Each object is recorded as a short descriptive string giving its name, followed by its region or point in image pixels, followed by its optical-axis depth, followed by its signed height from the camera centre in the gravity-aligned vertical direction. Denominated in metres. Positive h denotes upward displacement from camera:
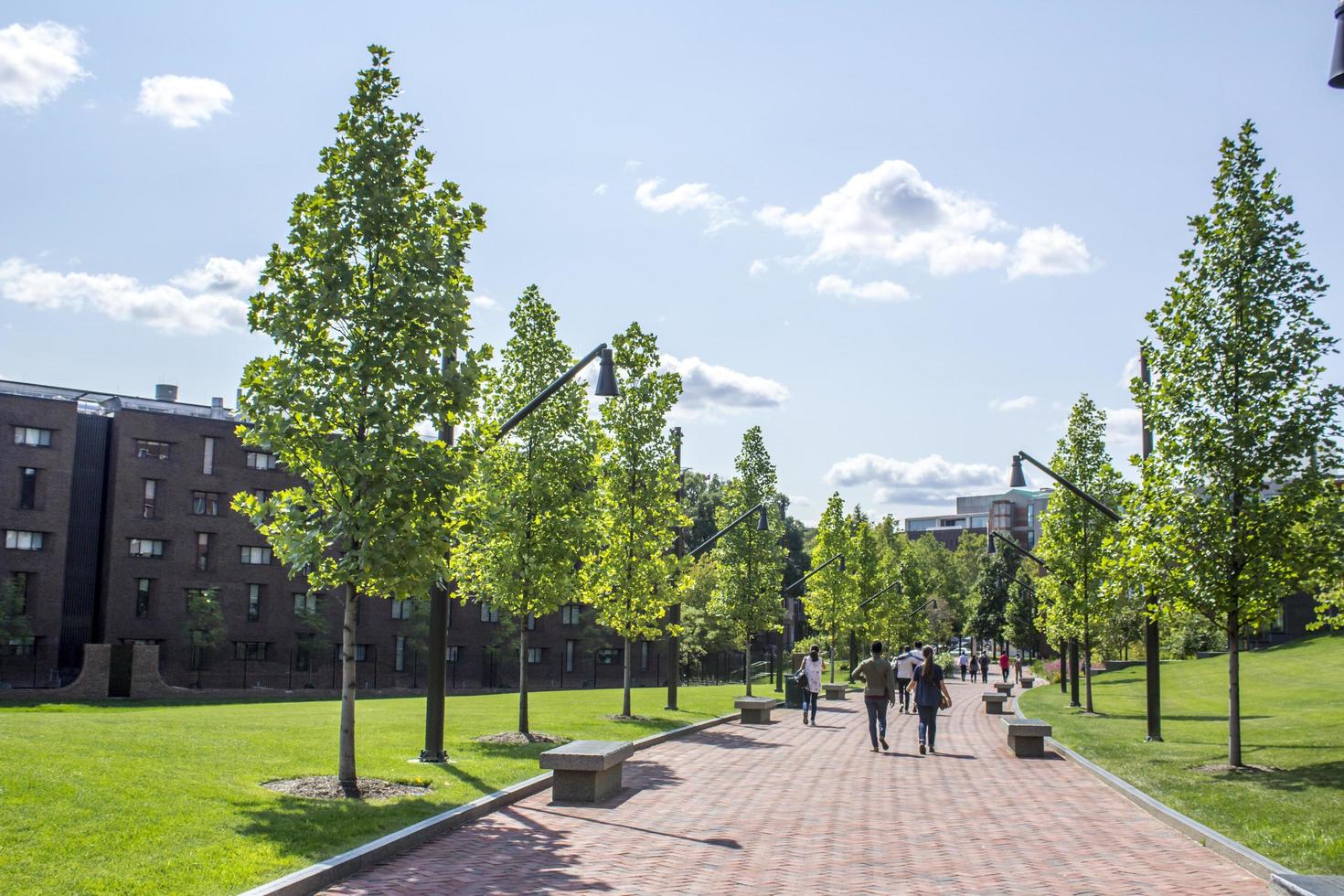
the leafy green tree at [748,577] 39.44 +0.33
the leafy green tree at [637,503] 25.95 +1.86
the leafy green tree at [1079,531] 30.55 +1.70
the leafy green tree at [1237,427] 15.86 +2.40
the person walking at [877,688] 19.41 -1.69
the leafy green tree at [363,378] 12.11 +2.17
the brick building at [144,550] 48.69 +1.04
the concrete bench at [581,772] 12.76 -2.13
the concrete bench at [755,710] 27.34 -2.96
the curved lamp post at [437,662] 15.25 -1.13
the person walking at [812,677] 27.58 -2.15
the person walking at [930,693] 19.67 -1.78
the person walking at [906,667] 24.22 -1.74
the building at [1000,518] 138.44 +10.50
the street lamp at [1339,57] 6.91 +3.28
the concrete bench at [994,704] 32.97 -3.23
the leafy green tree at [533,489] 20.20 +1.65
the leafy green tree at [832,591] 50.94 -0.11
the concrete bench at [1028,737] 19.33 -2.44
